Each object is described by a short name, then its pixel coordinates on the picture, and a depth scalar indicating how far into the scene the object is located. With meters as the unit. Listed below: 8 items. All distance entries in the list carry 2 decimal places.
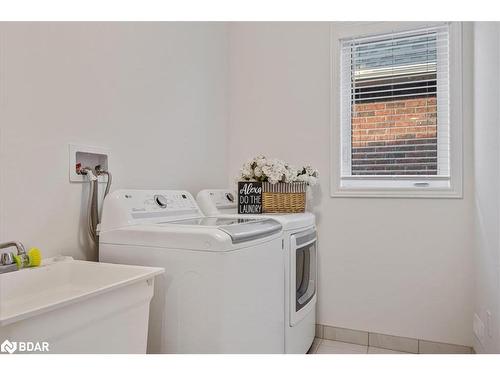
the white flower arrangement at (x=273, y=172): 2.24
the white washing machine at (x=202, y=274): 1.39
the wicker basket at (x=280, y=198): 2.25
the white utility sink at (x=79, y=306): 0.96
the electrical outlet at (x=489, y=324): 1.88
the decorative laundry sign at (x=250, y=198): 2.23
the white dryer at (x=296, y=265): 1.89
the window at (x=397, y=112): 2.30
